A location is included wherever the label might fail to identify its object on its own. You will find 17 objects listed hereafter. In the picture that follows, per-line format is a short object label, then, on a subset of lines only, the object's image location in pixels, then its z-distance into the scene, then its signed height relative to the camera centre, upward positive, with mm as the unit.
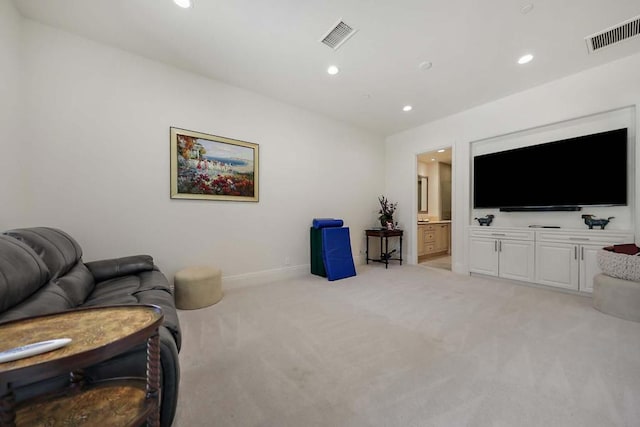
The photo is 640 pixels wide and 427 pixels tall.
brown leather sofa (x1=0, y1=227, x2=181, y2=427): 937 -504
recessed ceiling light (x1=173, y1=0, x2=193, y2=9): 2047 +1827
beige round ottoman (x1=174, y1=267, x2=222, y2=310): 2600 -842
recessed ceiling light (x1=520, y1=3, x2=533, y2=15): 2094 +1832
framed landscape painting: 3002 +622
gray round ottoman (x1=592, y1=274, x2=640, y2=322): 2297 -850
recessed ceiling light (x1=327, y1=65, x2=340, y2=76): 2967 +1820
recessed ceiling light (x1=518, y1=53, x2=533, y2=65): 2764 +1830
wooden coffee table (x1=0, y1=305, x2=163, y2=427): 606 -409
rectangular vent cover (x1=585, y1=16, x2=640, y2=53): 2295 +1825
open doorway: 5825 +341
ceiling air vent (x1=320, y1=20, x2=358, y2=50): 2346 +1825
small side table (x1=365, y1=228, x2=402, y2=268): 4648 -436
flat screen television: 2906 +540
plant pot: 4984 -151
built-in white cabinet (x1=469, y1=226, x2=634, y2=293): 2936 -572
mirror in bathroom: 6548 +534
